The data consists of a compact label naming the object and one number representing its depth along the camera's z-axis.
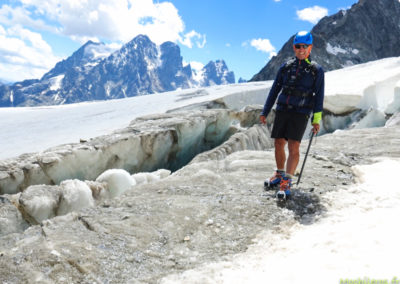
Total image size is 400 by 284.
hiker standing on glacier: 4.48
